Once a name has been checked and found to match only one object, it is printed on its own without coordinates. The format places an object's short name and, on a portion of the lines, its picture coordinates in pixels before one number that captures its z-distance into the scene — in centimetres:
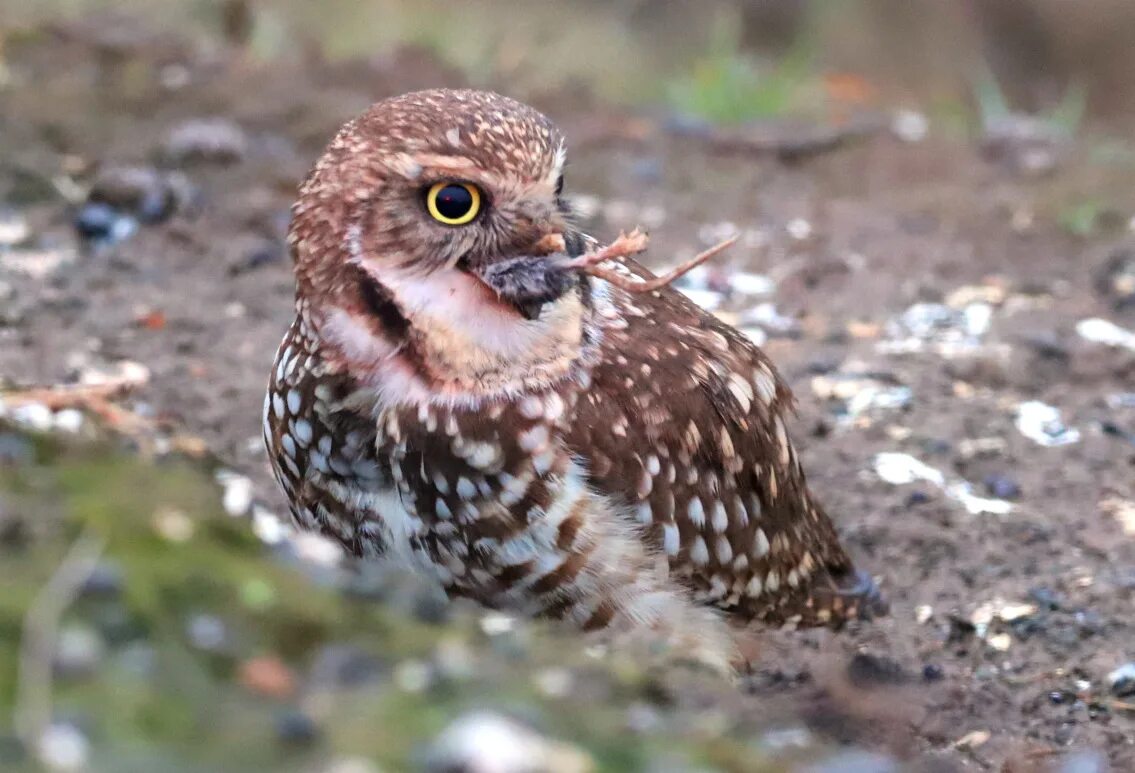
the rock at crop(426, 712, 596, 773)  432
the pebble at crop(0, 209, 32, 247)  471
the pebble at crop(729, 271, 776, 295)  486
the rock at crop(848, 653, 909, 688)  444
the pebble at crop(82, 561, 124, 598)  434
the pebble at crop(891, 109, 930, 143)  649
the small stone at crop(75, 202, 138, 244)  473
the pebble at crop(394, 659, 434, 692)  434
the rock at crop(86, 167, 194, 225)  475
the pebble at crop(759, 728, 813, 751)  435
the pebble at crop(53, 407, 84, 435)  439
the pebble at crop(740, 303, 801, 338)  472
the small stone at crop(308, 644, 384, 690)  434
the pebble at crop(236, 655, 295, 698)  433
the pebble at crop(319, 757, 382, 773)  432
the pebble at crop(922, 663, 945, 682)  452
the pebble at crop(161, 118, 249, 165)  518
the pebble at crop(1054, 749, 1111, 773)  445
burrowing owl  445
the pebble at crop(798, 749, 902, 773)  435
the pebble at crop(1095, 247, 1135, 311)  474
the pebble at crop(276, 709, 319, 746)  432
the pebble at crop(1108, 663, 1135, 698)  451
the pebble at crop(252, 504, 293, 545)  437
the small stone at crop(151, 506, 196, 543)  435
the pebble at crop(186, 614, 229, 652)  434
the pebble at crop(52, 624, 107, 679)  432
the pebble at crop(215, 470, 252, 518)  437
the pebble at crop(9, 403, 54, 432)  439
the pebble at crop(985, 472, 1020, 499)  461
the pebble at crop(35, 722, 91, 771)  431
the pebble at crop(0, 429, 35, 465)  437
